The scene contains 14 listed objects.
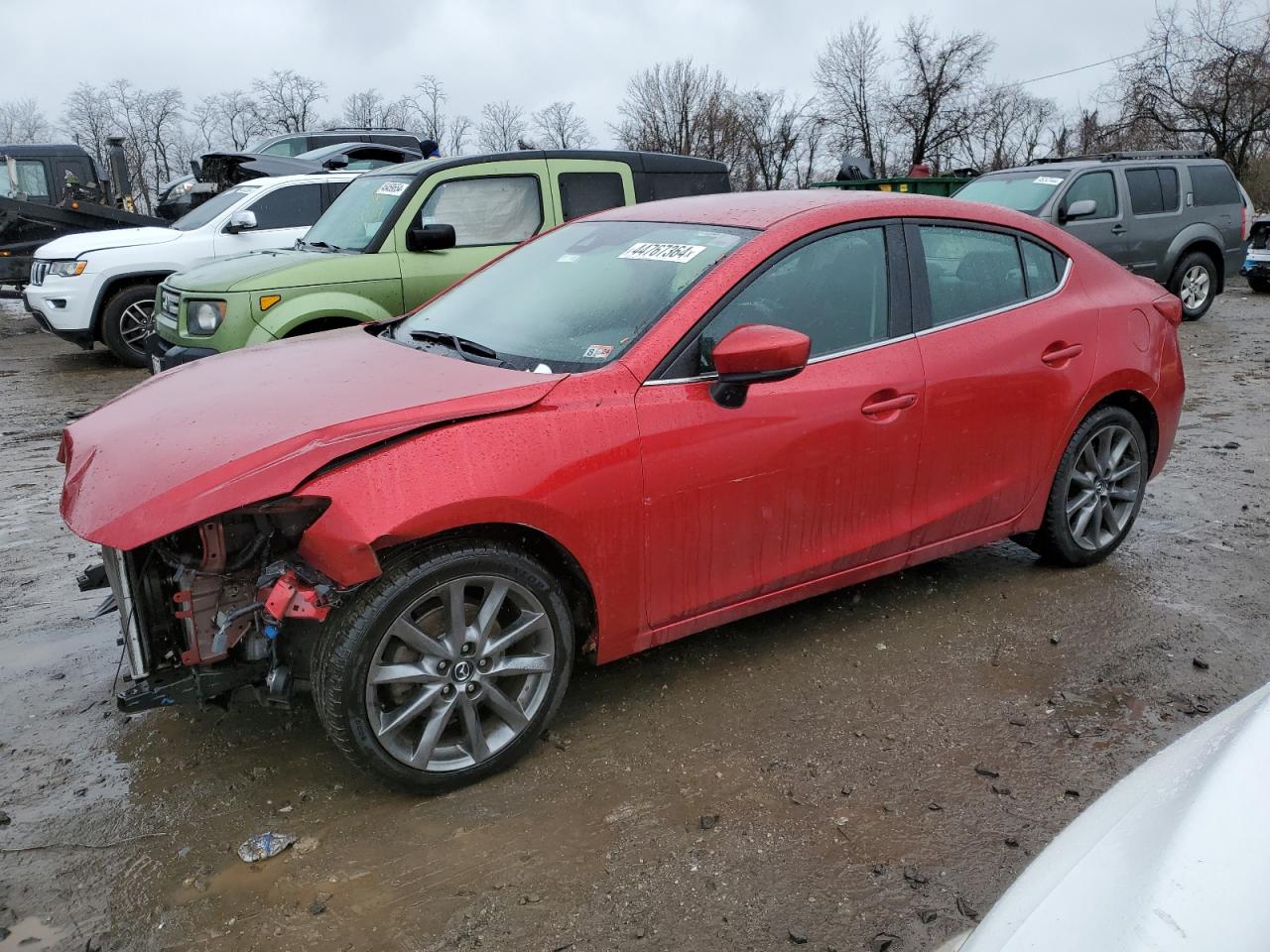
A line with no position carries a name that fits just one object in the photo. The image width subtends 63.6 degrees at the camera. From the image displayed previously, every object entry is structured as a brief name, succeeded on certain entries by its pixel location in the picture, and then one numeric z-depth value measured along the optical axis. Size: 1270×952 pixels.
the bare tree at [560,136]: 45.72
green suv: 6.52
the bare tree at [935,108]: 41.34
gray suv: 11.47
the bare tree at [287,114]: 49.66
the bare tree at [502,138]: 44.64
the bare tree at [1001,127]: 42.66
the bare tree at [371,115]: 47.78
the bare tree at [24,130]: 52.38
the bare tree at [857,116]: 42.19
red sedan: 2.74
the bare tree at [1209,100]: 26.14
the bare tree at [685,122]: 38.69
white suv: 10.05
